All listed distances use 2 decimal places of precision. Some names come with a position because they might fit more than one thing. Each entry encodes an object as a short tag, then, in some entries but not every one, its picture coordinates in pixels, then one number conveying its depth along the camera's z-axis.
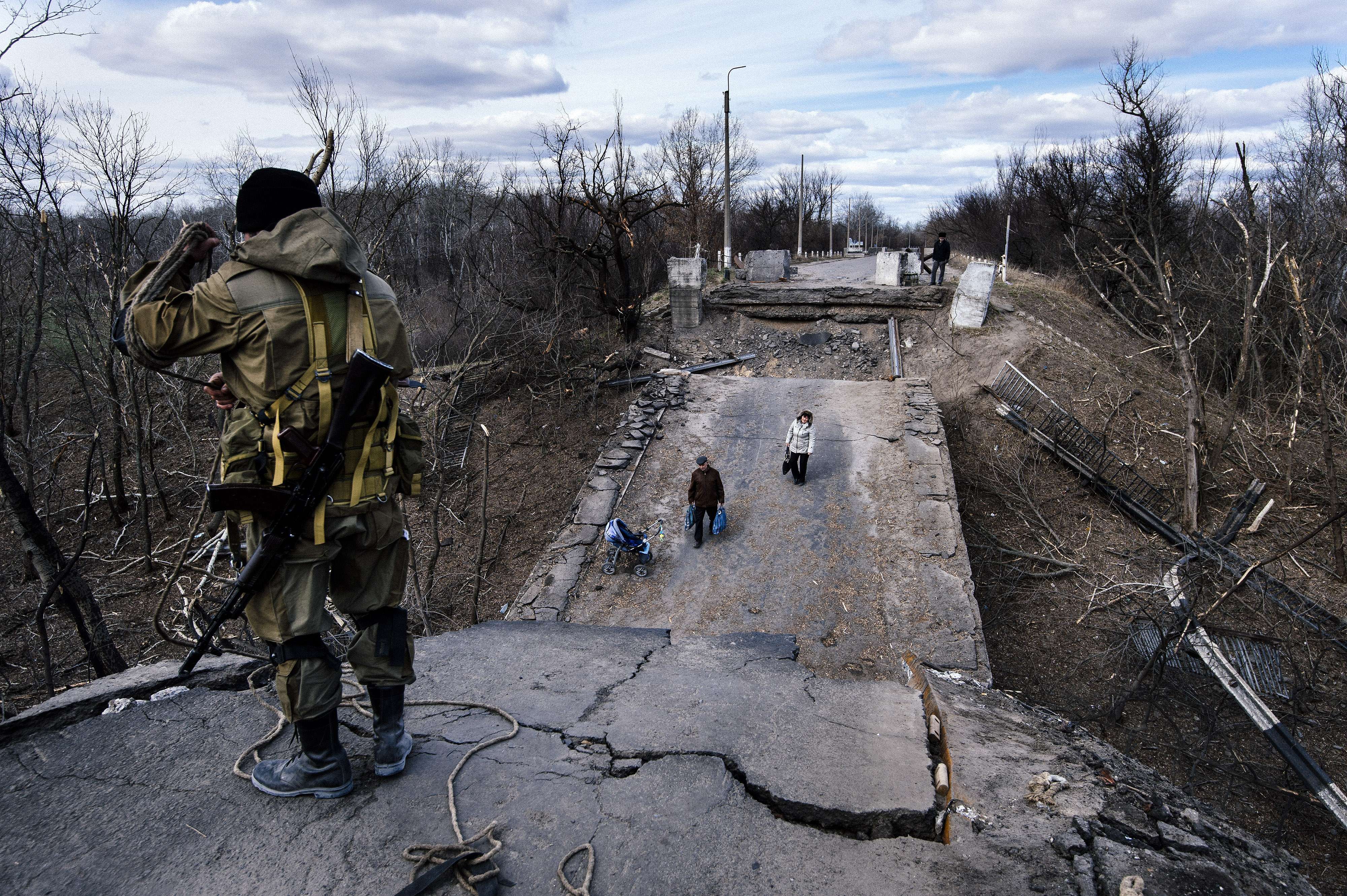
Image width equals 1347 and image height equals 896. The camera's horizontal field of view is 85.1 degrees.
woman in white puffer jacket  9.84
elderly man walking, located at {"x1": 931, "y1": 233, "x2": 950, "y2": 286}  16.86
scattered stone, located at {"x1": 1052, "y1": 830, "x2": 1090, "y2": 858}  2.36
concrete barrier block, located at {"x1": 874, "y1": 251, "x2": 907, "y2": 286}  17.22
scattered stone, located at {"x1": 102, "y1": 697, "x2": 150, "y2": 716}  3.04
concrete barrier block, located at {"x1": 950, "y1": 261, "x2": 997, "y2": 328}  14.59
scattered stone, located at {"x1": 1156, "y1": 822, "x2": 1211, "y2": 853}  2.37
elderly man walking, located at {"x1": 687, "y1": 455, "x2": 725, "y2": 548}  8.86
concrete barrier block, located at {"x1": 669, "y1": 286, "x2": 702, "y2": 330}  16.31
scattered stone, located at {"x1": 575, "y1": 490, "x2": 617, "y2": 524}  9.36
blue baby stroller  8.27
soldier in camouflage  2.38
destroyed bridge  2.27
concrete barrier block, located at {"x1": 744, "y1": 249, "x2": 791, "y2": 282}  19.20
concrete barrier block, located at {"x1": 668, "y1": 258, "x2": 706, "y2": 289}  16.16
